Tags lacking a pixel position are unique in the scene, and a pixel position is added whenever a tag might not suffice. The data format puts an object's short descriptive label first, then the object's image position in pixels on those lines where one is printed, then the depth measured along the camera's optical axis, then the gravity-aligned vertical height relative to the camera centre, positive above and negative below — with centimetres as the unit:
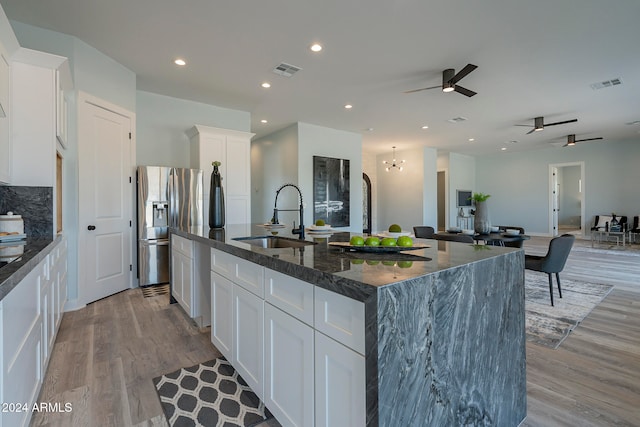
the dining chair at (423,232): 491 -38
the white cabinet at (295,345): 102 -57
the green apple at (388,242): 160 -18
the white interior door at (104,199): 342 +11
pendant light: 972 +145
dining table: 420 -41
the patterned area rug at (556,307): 264 -106
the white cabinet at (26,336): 114 -61
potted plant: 463 -13
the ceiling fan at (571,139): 749 +172
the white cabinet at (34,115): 249 +78
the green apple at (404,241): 160 -17
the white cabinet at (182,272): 273 -62
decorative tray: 157 -21
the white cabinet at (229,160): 479 +79
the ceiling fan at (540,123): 604 +172
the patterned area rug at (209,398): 162 -111
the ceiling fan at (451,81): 375 +158
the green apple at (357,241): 161 -18
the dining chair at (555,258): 328 -55
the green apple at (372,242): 161 -18
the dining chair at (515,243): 455 -52
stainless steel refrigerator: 407 -5
